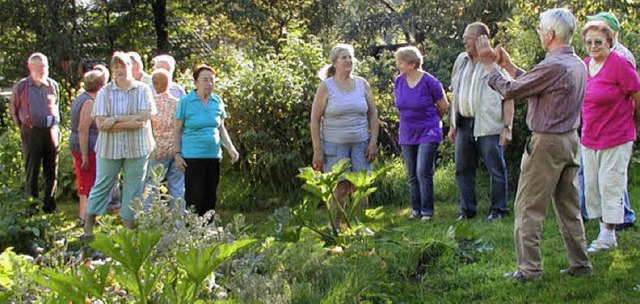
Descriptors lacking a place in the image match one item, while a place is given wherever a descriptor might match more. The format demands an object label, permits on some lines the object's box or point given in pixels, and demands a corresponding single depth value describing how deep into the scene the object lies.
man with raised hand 4.90
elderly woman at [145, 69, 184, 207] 7.39
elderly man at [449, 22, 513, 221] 7.42
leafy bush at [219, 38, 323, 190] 9.05
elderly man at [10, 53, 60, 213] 8.84
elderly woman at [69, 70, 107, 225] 7.61
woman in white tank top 7.11
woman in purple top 7.75
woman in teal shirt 7.12
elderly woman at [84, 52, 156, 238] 6.86
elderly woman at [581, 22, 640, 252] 5.96
